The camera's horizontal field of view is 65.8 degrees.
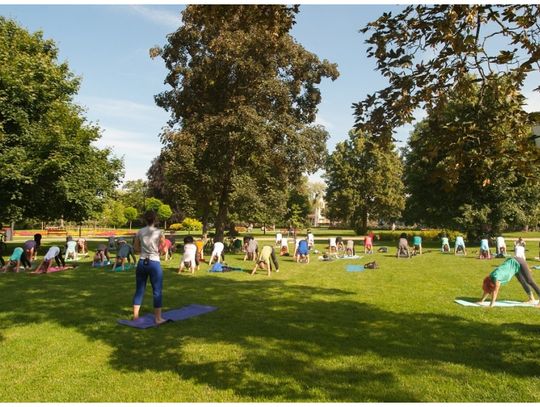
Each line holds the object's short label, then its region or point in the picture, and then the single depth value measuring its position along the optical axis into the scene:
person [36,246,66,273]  15.35
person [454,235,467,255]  26.23
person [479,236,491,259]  23.21
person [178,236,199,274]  15.97
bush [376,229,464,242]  44.49
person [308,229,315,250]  26.55
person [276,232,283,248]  30.20
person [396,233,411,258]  23.96
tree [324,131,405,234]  52.25
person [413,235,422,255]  25.95
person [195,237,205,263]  18.53
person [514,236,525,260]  16.46
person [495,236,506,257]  24.00
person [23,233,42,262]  16.81
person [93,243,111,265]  18.08
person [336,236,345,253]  26.60
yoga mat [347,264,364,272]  17.78
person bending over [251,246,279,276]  15.99
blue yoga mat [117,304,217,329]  7.92
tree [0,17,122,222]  22.16
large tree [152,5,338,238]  23.41
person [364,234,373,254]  26.88
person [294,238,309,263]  20.81
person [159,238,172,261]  20.35
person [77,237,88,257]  23.57
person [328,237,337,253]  25.62
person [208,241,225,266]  17.95
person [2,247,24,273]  15.71
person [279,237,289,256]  24.89
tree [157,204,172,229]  63.03
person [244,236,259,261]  20.97
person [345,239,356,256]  24.33
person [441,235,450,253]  28.32
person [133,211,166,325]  8.23
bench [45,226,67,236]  48.48
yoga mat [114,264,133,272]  16.69
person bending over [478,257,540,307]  9.76
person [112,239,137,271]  16.92
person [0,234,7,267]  23.15
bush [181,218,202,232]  62.09
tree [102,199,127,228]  62.47
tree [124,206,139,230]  65.74
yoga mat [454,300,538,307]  9.76
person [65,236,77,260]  19.88
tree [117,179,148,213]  74.94
